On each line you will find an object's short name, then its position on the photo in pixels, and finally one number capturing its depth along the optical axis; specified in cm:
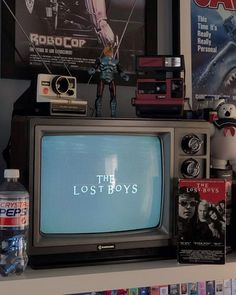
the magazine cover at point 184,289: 164
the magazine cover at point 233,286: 171
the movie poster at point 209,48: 176
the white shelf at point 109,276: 115
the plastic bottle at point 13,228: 116
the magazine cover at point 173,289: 162
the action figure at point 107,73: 145
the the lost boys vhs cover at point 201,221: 130
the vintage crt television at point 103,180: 122
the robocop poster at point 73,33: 155
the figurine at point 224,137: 147
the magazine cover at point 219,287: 168
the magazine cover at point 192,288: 165
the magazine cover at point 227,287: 170
